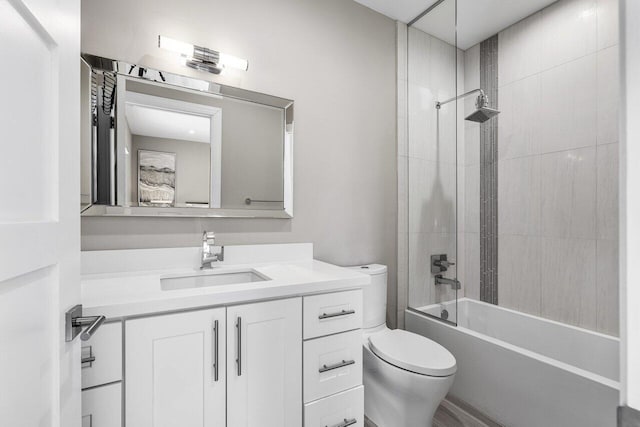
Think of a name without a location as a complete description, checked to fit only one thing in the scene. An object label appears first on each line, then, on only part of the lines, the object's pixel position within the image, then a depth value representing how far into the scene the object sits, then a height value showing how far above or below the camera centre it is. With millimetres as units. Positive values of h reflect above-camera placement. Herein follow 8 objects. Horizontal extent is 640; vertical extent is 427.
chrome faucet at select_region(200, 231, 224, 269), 1512 -193
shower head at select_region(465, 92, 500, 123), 2164 +699
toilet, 1424 -755
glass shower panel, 2102 +320
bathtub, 1420 -828
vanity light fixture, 1454 +758
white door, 456 +5
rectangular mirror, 1351 +324
